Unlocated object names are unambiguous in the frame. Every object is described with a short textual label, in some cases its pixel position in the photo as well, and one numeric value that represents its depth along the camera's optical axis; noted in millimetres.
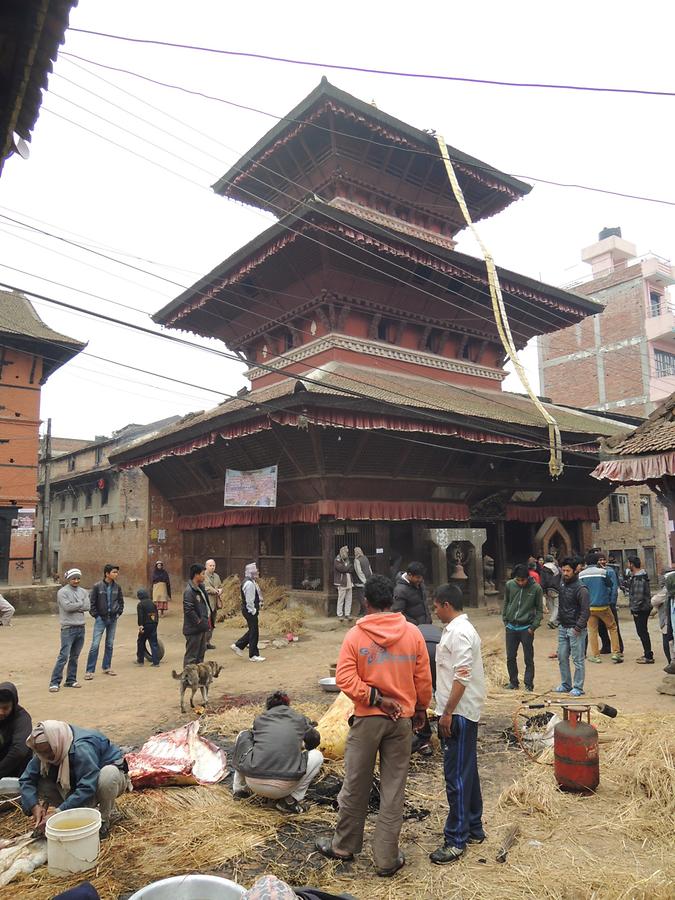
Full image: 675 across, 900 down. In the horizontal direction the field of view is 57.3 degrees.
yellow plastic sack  6072
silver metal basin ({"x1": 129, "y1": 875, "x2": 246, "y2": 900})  3406
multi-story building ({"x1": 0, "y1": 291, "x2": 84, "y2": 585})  23297
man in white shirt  4285
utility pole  23714
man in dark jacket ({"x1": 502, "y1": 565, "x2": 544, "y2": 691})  8484
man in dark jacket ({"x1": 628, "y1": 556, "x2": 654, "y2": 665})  10805
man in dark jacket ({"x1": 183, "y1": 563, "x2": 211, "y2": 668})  9078
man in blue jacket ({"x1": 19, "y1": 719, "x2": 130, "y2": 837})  4387
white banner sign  17141
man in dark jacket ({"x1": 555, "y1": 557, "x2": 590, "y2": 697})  8125
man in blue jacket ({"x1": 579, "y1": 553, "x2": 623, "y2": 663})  10633
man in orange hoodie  4086
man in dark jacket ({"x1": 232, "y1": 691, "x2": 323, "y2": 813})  4930
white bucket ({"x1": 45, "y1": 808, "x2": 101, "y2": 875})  4031
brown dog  8062
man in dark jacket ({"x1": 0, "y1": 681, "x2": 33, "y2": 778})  4934
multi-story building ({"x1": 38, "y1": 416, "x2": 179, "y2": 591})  23828
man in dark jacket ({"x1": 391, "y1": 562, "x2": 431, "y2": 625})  8273
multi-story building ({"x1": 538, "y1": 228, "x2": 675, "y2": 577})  38500
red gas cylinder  5262
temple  16266
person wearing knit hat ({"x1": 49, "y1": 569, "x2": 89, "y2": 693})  9477
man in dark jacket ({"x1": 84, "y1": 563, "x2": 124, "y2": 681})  10414
